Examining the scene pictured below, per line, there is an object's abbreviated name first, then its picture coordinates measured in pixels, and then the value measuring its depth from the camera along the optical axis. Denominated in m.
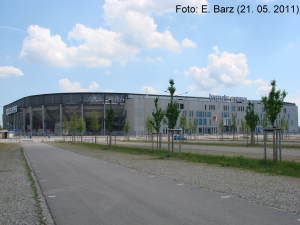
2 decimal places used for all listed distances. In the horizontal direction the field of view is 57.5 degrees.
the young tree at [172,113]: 21.56
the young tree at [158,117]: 24.88
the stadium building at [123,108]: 87.12
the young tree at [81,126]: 49.51
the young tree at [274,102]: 15.78
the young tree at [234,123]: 52.68
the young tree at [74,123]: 49.23
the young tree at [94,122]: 44.79
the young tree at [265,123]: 45.84
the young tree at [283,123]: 64.31
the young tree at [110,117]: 32.41
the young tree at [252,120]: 33.44
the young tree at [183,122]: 49.56
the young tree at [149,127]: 53.80
